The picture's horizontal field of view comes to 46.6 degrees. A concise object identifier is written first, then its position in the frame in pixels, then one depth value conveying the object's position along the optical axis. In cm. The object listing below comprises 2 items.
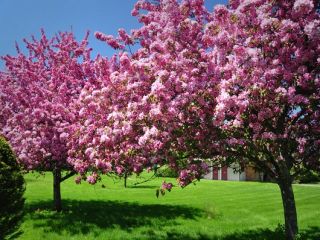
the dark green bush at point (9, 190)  1013
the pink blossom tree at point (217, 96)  852
